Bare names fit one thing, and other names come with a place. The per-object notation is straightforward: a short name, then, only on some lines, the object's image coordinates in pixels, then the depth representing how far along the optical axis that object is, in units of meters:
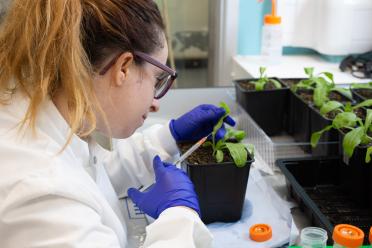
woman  0.64
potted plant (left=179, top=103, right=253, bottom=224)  0.94
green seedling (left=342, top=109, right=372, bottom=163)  0.92
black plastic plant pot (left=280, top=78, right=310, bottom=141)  1.26
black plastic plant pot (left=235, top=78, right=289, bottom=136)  1.35
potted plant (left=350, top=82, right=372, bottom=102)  1.29
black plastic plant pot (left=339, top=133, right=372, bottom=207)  0.95
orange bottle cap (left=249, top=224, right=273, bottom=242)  0.88
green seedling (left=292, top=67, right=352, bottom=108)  1.23
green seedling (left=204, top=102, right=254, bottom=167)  0.93
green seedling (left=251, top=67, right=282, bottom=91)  1.35
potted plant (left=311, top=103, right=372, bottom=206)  0.93
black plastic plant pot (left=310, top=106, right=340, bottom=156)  1.10
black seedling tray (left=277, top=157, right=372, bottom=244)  0.92
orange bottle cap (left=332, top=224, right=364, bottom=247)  0.72
